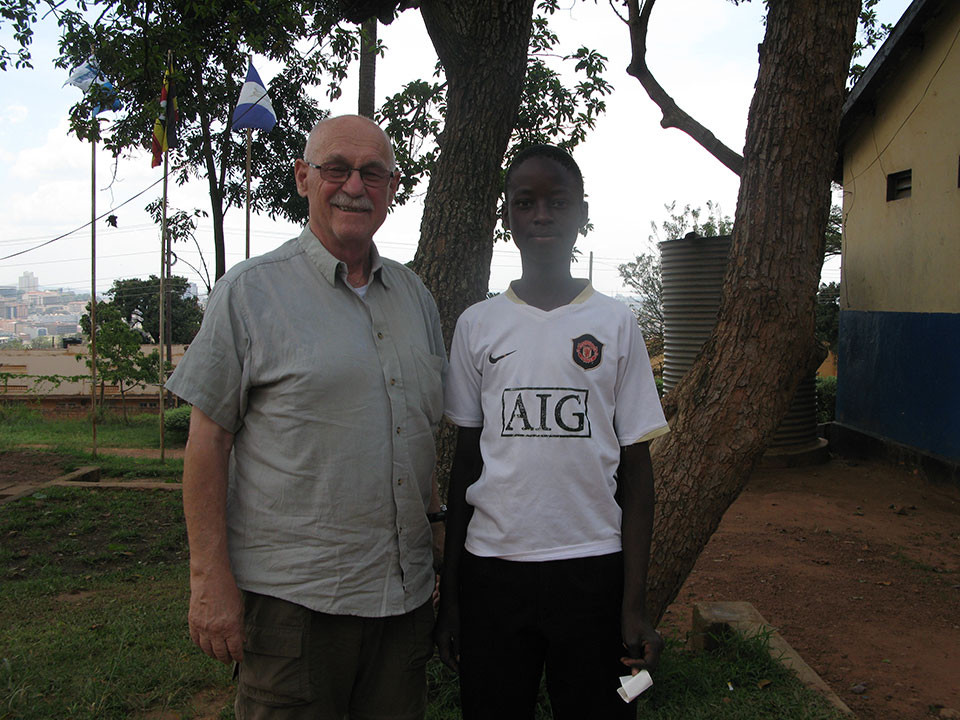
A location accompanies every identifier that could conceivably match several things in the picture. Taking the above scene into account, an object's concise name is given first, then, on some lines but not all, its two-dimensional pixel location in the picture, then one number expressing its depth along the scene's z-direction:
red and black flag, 6.10
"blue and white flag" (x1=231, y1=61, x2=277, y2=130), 10.44
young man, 1.82
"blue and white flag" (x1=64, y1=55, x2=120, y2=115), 9.45
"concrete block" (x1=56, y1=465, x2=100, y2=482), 8.43
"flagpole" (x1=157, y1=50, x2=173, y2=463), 10.10
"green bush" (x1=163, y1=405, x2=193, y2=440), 13.44
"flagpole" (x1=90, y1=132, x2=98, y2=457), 10.21
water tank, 8.38
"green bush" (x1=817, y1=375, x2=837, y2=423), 12.02
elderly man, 1.76
